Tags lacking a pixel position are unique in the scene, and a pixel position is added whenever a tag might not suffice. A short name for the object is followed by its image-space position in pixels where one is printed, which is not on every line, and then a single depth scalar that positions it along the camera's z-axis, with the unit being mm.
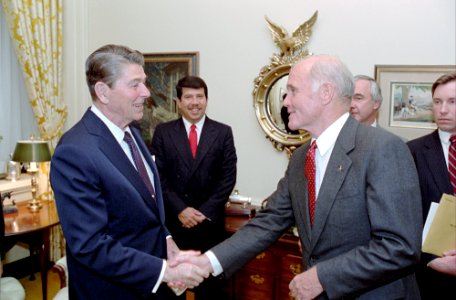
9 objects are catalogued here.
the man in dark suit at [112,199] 1975
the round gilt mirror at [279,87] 4156
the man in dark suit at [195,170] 3918
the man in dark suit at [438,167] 2691
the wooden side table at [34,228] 3811
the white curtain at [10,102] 4801
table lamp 4148
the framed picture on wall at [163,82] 4820
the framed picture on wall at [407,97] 3674
